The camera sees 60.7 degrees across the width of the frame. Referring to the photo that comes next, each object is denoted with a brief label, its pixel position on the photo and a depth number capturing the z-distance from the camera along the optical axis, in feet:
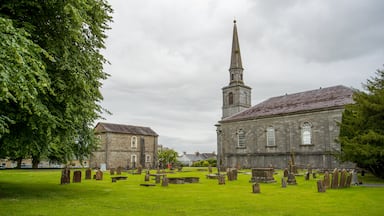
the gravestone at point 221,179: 71.24
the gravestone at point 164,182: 65.15
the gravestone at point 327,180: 58.70
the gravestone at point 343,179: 59.77
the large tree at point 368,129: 65.26
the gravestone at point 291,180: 67.95
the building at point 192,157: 324.93
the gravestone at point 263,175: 74.90
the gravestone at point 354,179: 65.19
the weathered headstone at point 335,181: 58.54
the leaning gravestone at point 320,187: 52.60
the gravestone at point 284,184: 62.57
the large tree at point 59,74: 37.86
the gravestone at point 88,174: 87.10
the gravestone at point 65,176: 68.90
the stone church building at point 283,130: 132.57
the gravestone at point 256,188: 52.44
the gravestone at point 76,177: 72.79
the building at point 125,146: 184.55
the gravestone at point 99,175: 84.32
